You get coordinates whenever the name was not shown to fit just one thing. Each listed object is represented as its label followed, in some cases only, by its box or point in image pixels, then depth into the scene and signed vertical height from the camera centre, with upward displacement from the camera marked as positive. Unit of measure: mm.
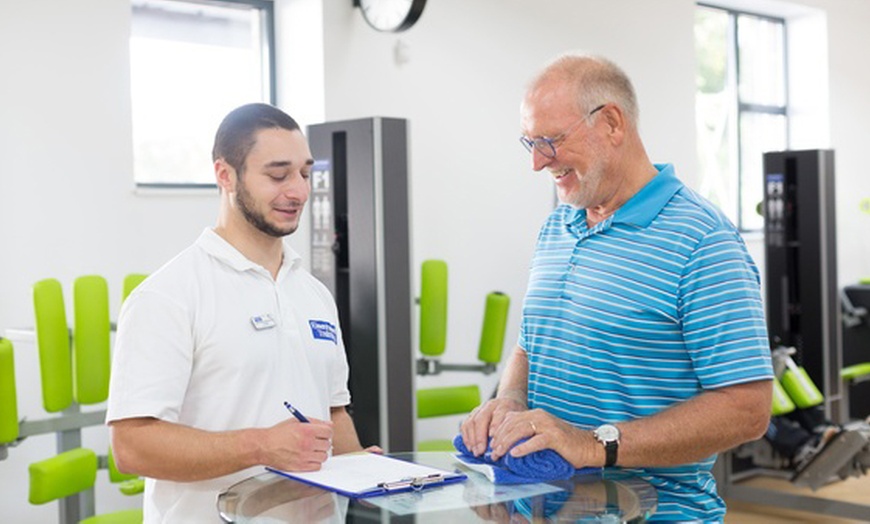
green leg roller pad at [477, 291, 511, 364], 4766 -432
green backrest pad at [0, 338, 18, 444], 3109 -462
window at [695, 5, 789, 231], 7773 +934
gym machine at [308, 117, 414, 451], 4160 -172
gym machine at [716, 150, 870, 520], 5527 -357
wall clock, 4961 +1049
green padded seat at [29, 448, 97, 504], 3229 -719
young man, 1870 -208
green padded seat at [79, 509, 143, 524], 3295 -867
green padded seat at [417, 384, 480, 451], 4691 -740
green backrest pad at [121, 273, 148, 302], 3717 -144
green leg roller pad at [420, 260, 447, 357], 4613 -320
